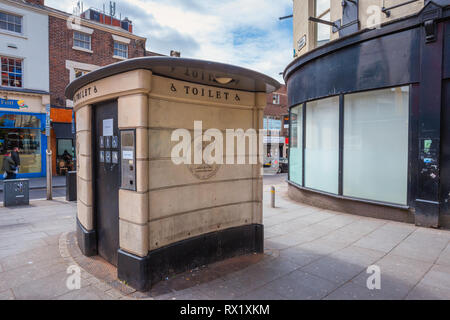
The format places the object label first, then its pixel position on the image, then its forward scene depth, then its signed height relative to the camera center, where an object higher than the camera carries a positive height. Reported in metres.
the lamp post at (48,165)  10.54 -0.59
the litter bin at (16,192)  9.49 -1.46
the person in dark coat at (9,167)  12.33 -0.78
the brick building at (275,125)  38.38 +3.26
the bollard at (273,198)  9.38 -1.61
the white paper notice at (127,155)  3.89 -0.08
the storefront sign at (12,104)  16.39 +2.64
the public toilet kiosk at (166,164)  3.81 -0.24
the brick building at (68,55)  18.31 +6.40
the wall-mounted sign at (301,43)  11.05 +4.24
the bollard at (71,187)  10.49 -1.40
